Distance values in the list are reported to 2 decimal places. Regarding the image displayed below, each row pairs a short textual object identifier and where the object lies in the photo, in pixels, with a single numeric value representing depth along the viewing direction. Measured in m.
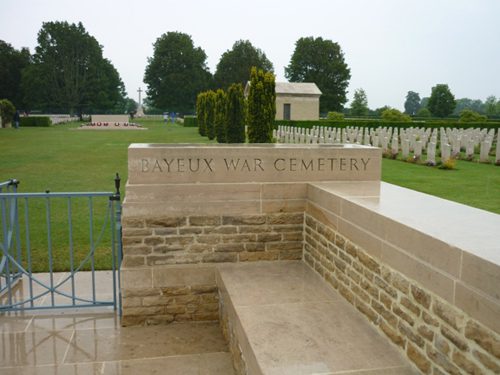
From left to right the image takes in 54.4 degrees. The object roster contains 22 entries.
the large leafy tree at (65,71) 59.03
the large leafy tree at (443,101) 59.53
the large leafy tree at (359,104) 72.06
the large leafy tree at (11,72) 60.25
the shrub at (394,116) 36.28
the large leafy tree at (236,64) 66.12
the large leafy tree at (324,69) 60.25
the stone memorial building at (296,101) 43.84
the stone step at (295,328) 3.13
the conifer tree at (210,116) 27.80
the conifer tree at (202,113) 31.00
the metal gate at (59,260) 5.06
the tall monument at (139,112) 75.50
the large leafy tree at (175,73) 64.88
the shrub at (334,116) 42.78
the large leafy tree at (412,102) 114.96
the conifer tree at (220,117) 24.04
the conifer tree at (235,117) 21.61
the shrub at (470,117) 32.47
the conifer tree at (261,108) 15.59
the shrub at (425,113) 62.21
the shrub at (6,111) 38.88
